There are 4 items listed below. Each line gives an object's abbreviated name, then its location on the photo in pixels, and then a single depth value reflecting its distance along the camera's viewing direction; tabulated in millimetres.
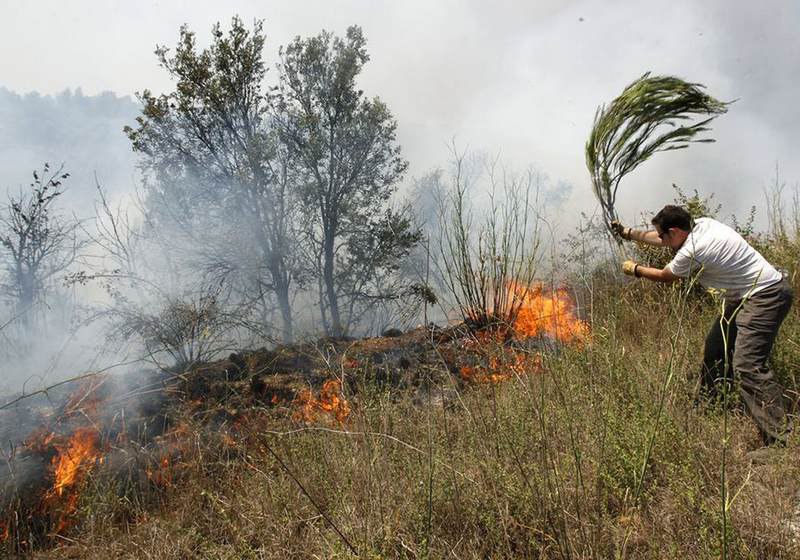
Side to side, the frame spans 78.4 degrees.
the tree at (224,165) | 11844
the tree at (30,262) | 11180
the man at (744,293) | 3193
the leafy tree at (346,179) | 13422
